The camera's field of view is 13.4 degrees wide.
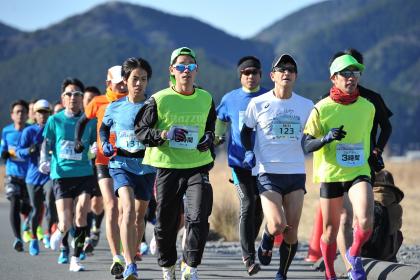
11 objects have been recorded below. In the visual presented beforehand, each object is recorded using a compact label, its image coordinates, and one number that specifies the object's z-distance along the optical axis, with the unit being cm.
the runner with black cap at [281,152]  1555
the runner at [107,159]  1688
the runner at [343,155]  1474
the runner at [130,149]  1640
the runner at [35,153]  2365
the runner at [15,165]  2459
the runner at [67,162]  2018
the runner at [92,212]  2166
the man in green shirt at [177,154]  1492
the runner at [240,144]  1774
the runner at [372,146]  1536
